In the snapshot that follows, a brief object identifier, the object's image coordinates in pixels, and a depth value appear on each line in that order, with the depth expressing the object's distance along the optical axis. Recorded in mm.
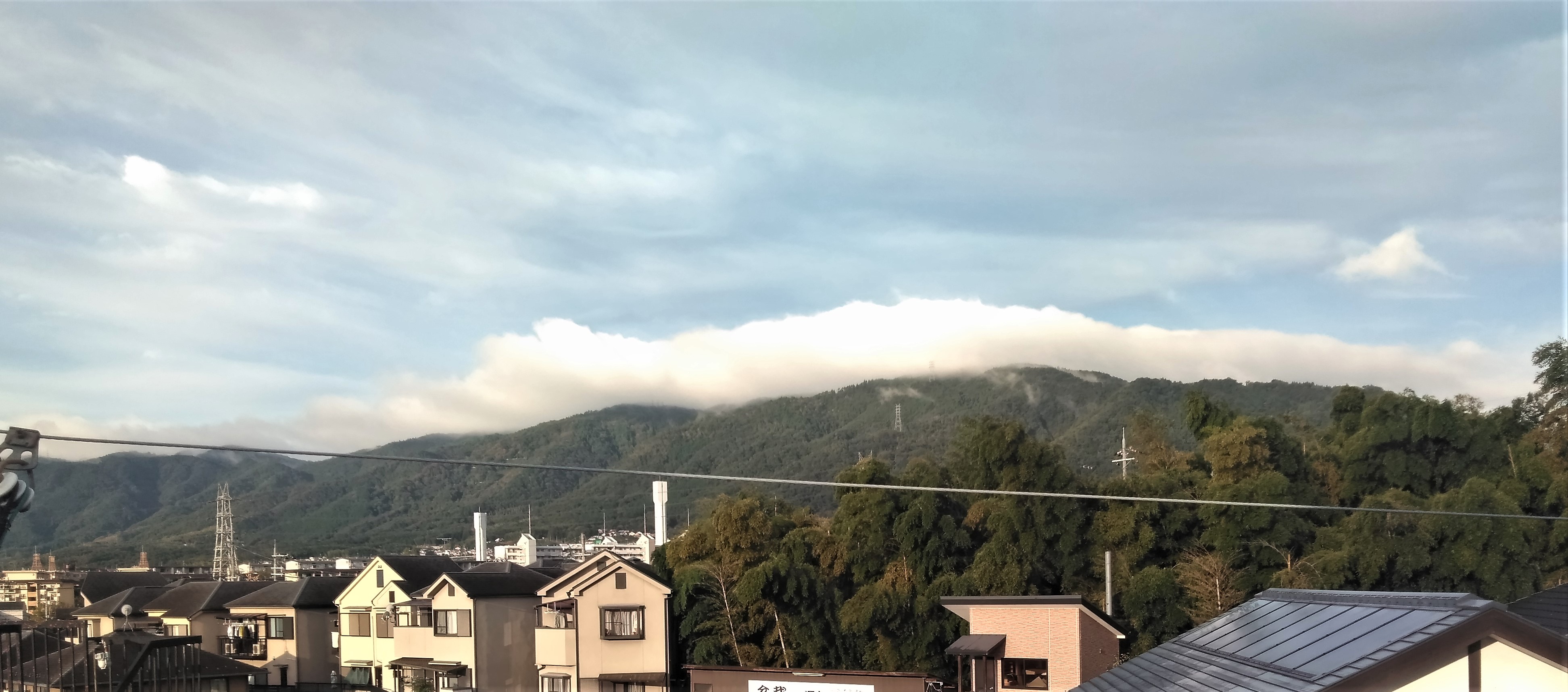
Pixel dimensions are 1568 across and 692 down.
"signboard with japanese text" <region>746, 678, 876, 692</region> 19281
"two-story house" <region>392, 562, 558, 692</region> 29406
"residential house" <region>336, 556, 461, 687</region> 32312
